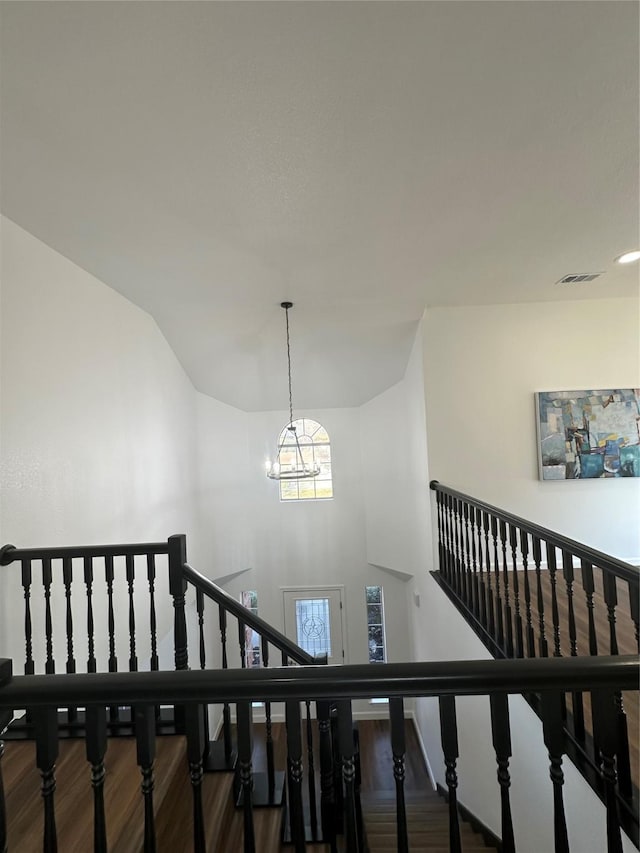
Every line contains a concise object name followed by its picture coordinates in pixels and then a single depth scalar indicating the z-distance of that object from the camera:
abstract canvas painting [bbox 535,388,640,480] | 4.25
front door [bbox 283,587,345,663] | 6.58
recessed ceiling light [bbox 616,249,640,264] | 3.42
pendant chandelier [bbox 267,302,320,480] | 4.34
